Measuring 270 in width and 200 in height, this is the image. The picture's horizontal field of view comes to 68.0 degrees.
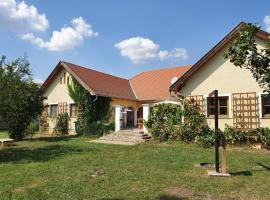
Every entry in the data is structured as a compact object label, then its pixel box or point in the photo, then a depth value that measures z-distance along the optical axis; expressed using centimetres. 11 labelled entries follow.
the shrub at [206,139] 1081
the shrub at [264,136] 1024
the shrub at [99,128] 1484
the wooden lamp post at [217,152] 629
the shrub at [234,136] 1080
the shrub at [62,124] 1691
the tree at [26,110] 1379
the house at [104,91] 1637
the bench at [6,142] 1158
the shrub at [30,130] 1495
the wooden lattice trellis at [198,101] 1223
